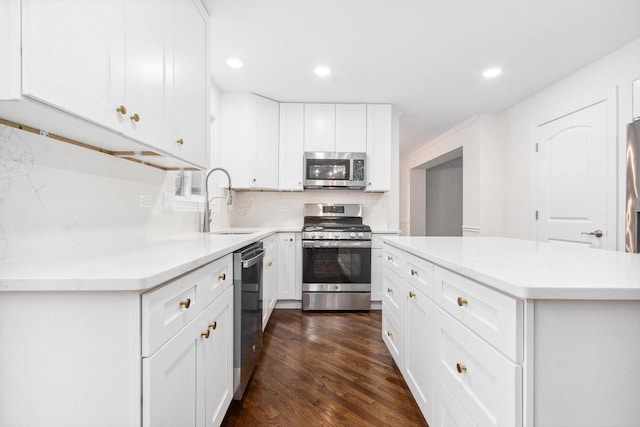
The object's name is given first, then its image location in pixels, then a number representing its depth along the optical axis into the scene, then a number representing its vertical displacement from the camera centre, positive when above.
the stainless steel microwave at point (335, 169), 3.54 +0.55
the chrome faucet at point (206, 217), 2.51 -0.03
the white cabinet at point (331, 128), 3.60 +1.07
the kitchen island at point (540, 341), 0.72 -0.34
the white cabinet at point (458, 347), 0.76 -0.47
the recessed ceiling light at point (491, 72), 2.83 +1.42
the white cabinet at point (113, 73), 0.77 +0.50
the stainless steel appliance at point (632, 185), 2.22 +0.24
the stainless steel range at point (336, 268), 3.25 -0.61
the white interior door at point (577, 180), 2.63 +0.36
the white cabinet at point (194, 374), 0.79 -0.55
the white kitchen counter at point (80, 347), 0.72 -0.34
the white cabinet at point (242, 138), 3.35 +0.89
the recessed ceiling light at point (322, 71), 2.76 +1.39
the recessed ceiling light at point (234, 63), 2.63 +1.40
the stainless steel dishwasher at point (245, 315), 1.54 -0.59
